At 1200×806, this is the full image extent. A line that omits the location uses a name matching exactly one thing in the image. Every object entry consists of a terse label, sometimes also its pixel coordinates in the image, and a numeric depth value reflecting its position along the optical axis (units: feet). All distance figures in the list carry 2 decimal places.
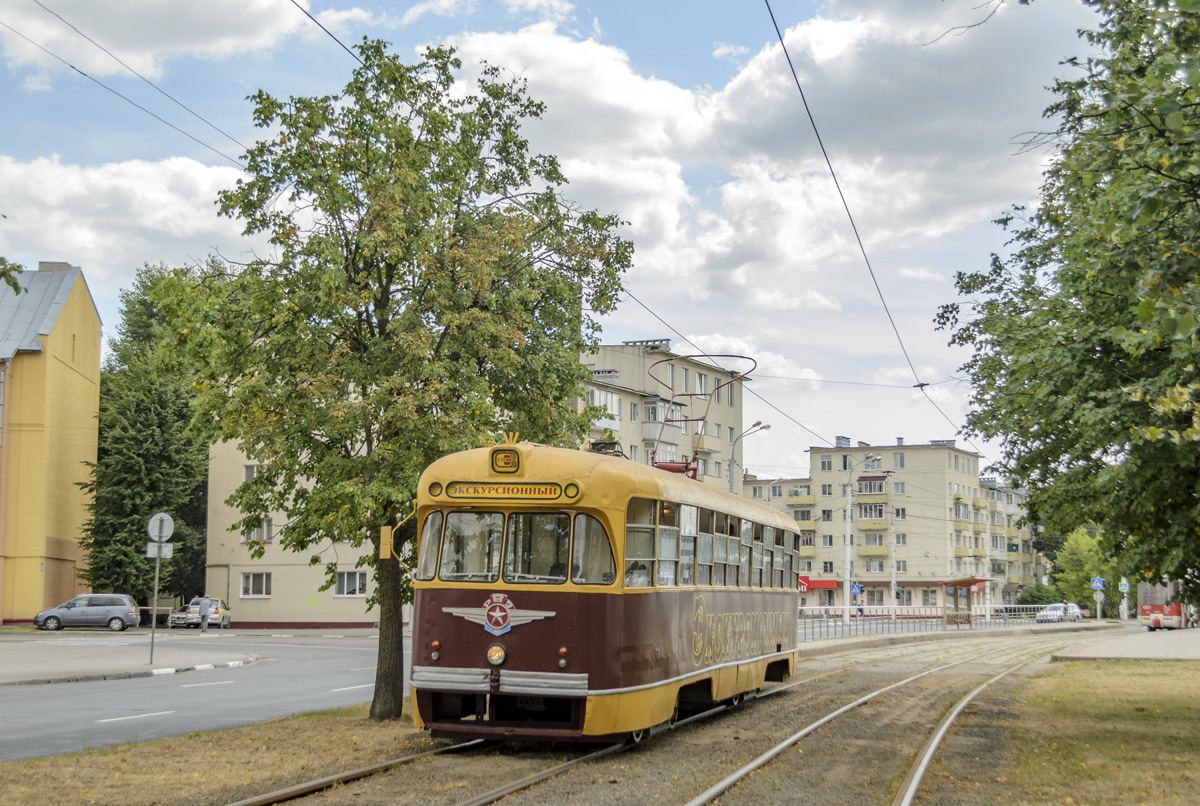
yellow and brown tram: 36.45
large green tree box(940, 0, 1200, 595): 28.84
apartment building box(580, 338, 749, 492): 219.20
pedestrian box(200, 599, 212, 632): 147.54
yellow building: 158.71
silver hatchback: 149.28
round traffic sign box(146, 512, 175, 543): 80.63
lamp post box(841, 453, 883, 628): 153.79
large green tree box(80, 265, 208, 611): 167.43
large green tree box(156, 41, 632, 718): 43.73
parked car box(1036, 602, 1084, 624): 236.43
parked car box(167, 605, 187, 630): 169.78
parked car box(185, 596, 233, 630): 164.76
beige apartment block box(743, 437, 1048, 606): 331.16
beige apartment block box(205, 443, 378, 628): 172.14
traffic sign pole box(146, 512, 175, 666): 80.58
